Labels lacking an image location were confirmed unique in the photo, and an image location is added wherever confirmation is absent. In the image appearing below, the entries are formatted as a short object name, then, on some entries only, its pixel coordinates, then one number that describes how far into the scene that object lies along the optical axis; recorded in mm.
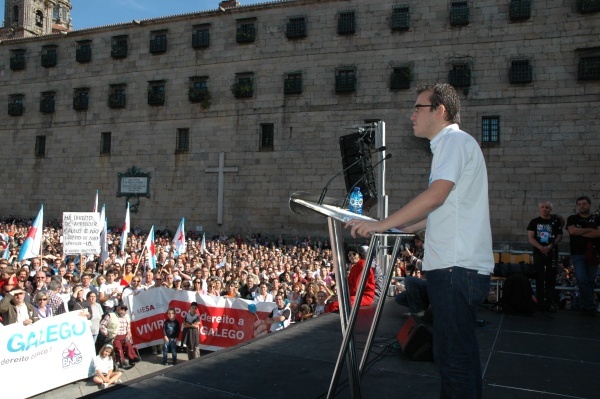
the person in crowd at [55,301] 9633
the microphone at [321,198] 3403
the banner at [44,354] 8086
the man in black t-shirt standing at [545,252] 7762
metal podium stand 2973
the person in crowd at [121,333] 9812
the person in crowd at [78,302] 9766
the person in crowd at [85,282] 10393
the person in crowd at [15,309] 8289
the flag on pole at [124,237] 16961
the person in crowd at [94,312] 9625
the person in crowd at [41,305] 9133
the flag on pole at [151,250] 14711
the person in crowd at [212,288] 11672
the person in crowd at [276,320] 10320
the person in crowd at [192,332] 10359
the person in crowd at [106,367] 9335
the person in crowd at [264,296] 11523
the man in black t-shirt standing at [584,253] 7559
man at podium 2684
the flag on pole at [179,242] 18062
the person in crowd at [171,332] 10602
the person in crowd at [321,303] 10802
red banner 10855
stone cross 27156
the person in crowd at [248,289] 12340
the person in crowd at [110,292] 10461
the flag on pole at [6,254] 14114
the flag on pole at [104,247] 14625
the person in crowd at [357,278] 7023
